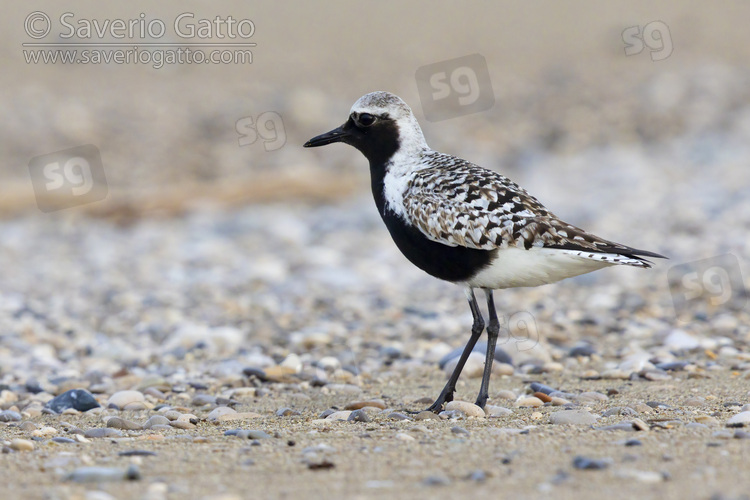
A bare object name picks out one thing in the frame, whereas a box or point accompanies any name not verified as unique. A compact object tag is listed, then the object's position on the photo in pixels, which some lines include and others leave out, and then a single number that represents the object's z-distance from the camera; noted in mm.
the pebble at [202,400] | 13156
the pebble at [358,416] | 11258
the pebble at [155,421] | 11234
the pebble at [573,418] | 10430
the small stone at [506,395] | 12797
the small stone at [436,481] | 7902
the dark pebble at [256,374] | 14711
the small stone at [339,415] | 11490
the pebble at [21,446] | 9508
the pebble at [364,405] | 12336
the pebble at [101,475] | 8102
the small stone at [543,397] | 12297
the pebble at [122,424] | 11125
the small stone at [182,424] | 11172
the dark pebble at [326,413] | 11809
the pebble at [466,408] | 11508
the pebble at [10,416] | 12156
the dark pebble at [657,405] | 11404
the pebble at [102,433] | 10508
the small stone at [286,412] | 12070
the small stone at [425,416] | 11406
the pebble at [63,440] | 9945
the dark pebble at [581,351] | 15906
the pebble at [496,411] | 11555
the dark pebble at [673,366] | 14297
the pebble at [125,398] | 13000
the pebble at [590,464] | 8180
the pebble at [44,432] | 10641
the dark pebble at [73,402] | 12852
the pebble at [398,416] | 11508
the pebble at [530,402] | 12125
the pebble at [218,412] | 11750
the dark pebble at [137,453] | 9086
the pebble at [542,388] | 12777
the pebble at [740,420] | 9984
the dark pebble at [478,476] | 7992
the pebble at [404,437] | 9656
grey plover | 11750
